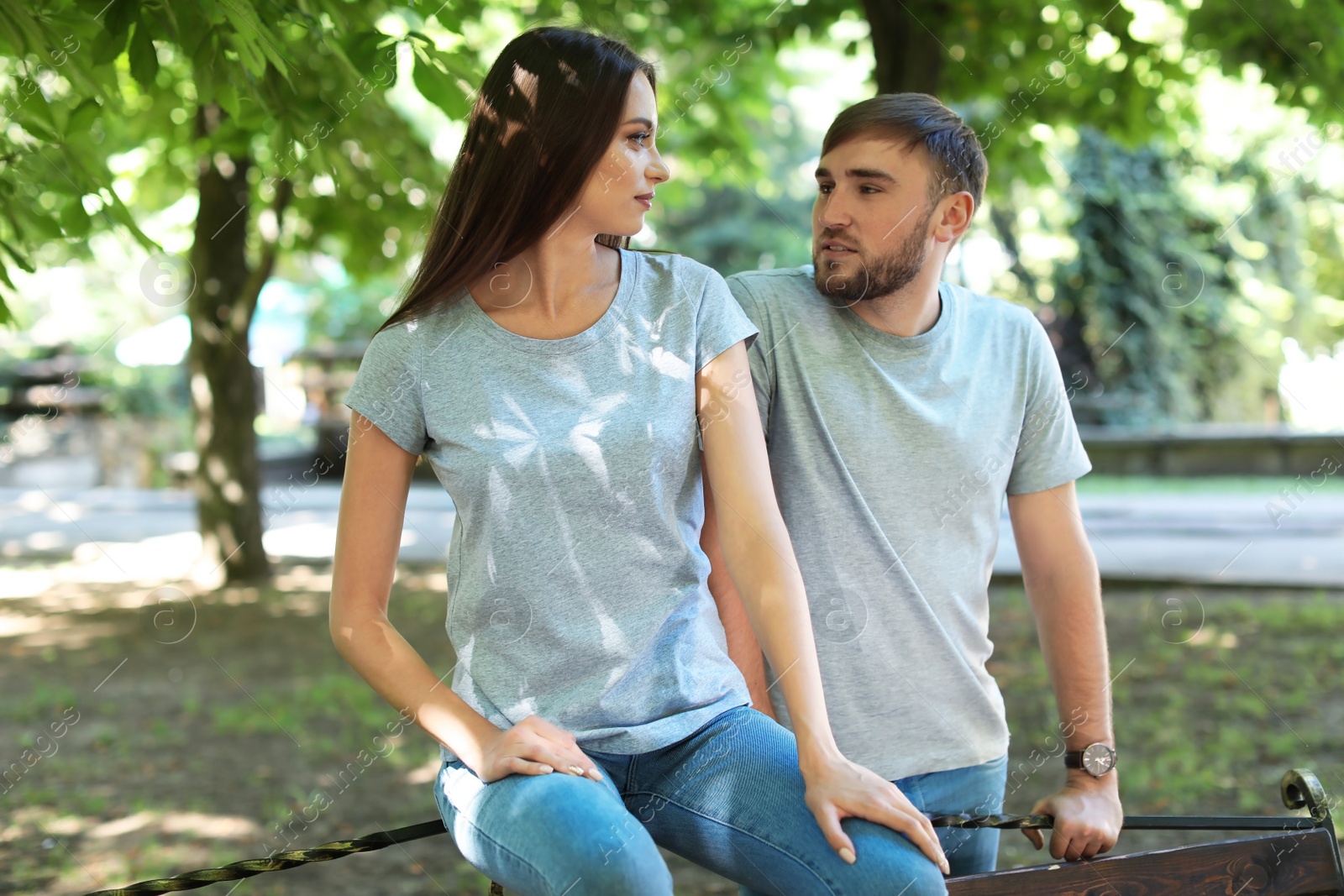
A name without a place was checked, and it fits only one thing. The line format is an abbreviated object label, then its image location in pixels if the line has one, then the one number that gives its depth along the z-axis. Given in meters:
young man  2.28
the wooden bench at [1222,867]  2.09
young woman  1.77
